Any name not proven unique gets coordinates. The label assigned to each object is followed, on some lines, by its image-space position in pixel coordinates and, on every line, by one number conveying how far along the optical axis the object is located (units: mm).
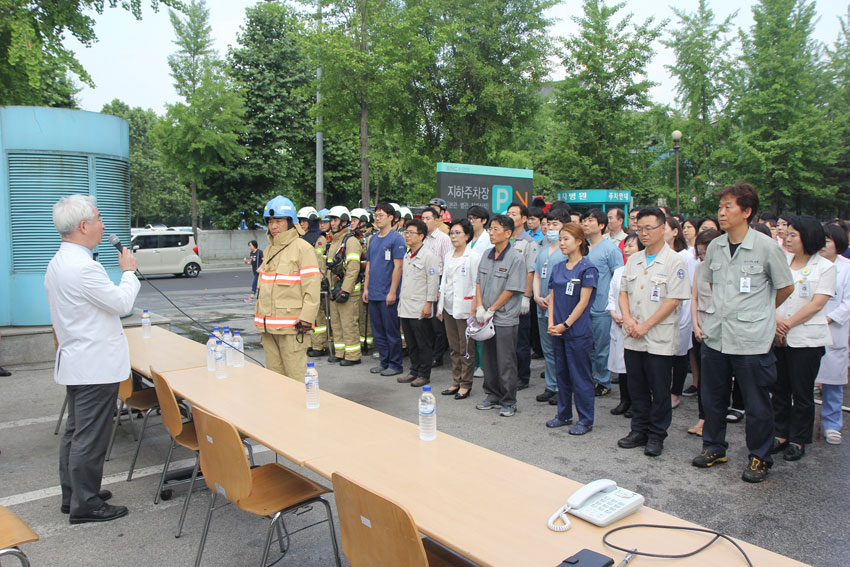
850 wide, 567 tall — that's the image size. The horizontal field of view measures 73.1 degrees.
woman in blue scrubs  5375
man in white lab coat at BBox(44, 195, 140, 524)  3783
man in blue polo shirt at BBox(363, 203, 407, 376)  7797
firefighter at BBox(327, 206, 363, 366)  8414
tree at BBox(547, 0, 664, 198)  25125
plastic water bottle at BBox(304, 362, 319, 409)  3645
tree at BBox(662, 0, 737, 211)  26562
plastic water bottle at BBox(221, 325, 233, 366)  4733
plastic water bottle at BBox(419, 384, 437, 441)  3029
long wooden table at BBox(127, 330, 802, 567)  2010
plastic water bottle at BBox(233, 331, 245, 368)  4906
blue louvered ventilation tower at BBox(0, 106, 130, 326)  8250
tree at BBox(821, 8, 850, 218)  26234
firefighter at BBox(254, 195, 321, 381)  5301
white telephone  2145
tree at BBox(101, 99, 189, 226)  45875
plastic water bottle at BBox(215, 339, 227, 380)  4535
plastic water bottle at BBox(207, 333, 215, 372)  4773
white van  22547
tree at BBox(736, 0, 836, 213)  24375
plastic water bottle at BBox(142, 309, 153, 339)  6246
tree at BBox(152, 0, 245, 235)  25266
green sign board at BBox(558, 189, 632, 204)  20750
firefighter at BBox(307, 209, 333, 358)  9148
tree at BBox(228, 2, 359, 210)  30333
